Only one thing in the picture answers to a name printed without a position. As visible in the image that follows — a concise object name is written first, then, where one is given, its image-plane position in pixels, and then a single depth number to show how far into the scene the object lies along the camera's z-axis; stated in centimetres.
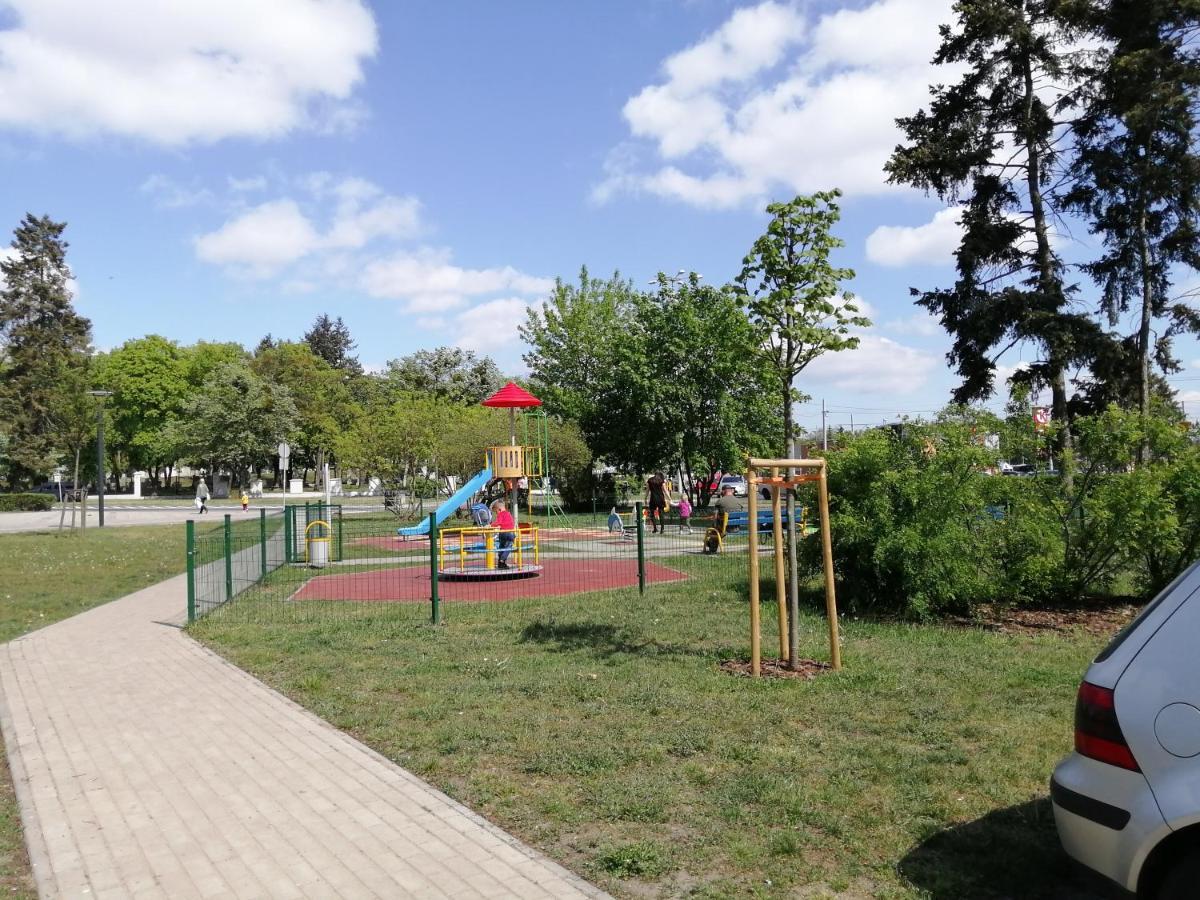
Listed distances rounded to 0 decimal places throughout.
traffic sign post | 2720
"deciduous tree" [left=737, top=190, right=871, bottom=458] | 795
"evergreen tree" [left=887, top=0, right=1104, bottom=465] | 2256
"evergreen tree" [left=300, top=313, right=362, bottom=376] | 10419
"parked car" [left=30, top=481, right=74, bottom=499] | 6625
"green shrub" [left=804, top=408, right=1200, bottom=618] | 977
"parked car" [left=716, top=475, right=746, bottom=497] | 5324
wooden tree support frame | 753
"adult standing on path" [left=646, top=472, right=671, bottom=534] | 2448
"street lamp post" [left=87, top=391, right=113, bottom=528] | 3188
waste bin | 1791
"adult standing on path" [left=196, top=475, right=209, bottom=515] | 4522
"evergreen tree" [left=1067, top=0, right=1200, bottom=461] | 2116
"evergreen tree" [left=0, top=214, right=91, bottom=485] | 6369
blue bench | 2056
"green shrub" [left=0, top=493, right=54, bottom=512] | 4931
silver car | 288
